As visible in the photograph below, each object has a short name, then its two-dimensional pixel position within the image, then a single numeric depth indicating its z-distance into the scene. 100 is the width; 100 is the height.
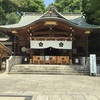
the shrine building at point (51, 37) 9.21
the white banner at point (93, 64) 7.54
